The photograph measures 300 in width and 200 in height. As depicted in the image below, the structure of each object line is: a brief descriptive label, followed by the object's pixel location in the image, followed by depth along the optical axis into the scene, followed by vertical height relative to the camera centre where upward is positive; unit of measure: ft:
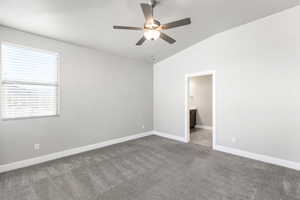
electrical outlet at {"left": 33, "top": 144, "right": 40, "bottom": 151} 10.19 -3.30
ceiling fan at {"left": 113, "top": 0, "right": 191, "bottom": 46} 6.93 +3.88
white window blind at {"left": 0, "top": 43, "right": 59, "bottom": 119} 9.23 +1.28
